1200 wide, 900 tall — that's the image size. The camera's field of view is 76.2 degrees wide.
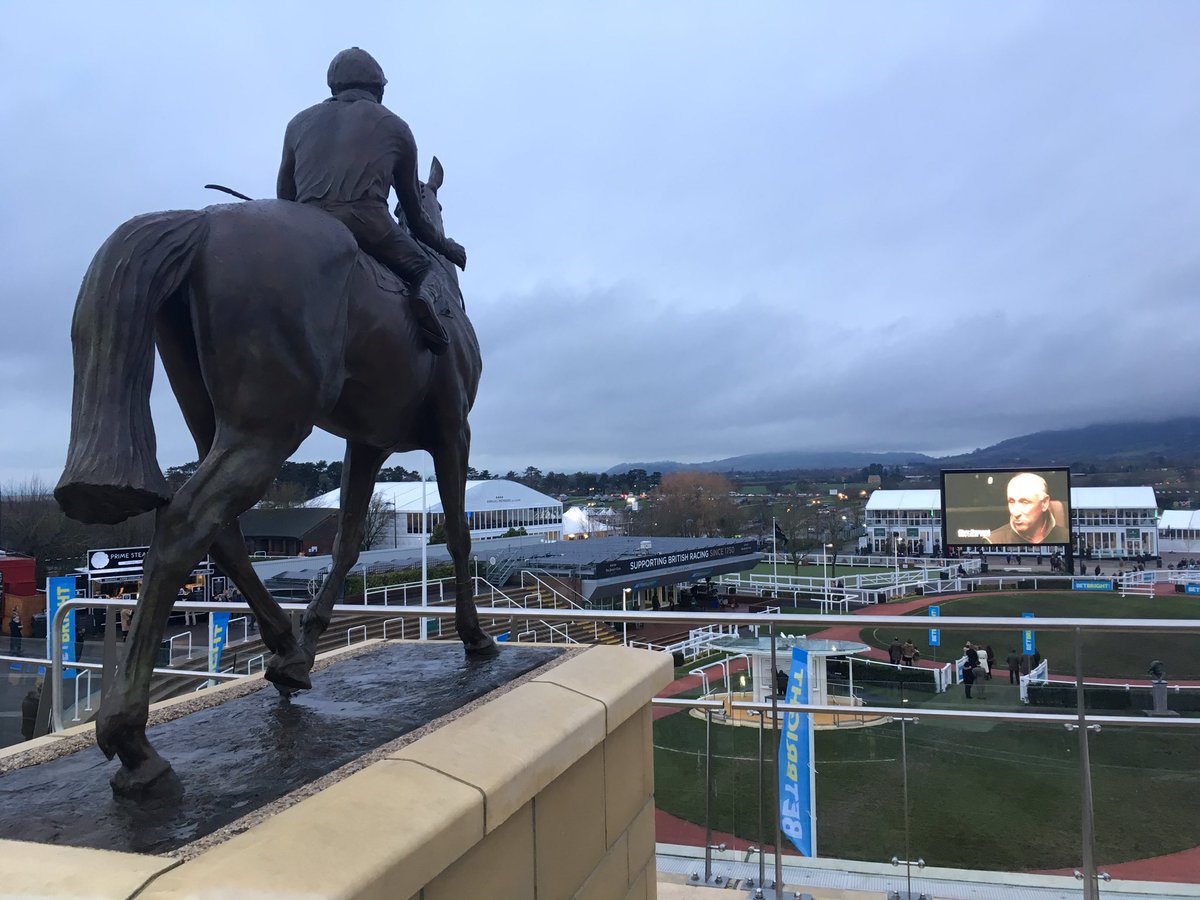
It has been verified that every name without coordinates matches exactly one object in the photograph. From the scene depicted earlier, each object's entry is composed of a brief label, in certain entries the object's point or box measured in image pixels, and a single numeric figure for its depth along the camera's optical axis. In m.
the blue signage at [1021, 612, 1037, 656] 6.75
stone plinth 1.50
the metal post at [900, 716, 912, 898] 4.06
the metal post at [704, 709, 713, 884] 4.27
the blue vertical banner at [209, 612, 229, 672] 8.84
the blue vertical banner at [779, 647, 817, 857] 5.15
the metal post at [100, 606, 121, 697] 4.38
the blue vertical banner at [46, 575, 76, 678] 13.65
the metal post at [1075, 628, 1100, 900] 3.16
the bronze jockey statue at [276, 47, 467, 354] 2.95
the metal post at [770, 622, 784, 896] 3.33
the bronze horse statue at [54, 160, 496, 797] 2.05
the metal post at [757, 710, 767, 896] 3.98
